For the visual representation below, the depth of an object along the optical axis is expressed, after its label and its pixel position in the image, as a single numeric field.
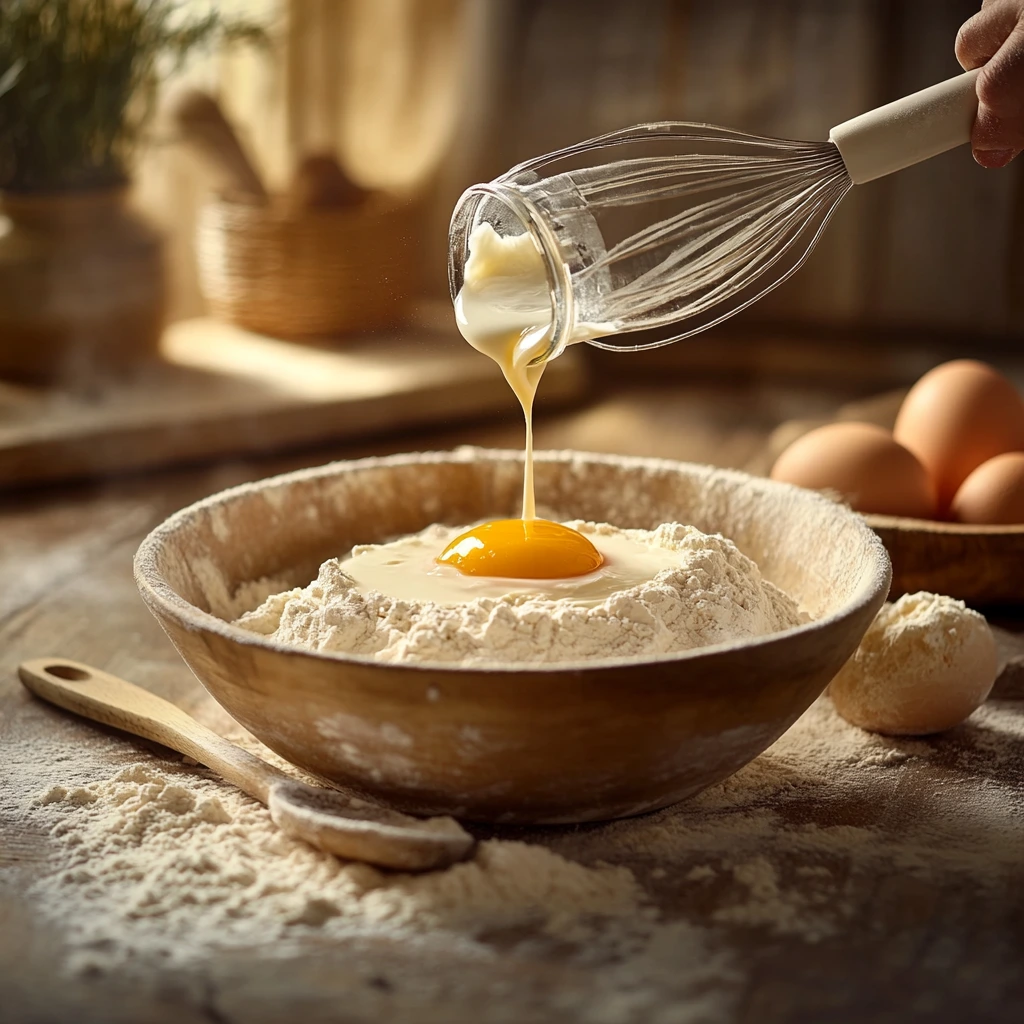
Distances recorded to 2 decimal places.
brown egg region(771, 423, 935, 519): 0.67
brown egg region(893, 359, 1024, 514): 0.71
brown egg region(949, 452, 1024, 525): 0.67
